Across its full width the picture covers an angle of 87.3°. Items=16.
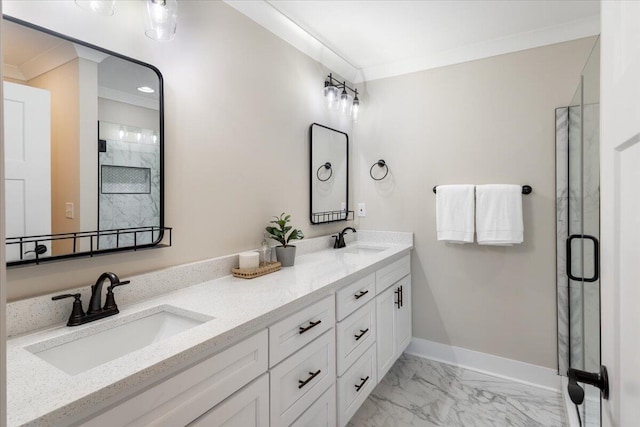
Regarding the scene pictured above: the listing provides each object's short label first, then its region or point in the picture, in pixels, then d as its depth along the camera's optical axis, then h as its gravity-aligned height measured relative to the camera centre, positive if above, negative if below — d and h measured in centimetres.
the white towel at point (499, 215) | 223 -2
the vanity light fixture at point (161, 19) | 126 +74
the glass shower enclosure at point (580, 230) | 133 -9
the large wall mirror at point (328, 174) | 246 +29
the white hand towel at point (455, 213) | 238 -1
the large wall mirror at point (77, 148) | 102 +22
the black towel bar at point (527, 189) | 228 +16
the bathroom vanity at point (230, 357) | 77 -43
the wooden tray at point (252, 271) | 168 -30
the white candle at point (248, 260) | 173 -25
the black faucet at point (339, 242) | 261 -23
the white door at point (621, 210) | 53 +1
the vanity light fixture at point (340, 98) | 247 +88
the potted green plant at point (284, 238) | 196 -16
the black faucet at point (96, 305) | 110 -32
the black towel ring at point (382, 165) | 284 +40
